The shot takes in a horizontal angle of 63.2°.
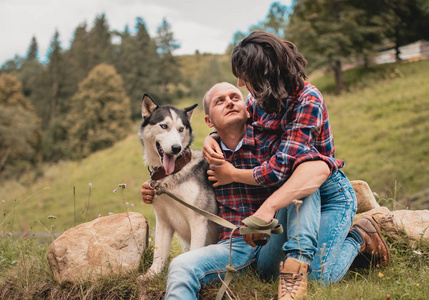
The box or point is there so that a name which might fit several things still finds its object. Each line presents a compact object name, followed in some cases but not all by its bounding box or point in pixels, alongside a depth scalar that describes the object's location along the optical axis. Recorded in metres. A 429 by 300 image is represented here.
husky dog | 3.15
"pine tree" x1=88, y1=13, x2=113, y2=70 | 46.51
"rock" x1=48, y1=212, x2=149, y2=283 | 3.21
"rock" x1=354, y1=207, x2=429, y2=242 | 3.42
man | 2.42
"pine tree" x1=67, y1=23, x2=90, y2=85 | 46.53
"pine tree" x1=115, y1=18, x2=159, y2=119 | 45.25
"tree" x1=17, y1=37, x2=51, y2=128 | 47.91
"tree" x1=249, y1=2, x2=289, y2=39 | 32.47
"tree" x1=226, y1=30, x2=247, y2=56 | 37.29
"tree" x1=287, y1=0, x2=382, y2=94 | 21.20
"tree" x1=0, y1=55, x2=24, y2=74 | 66.75
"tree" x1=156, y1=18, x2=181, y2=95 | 48.78
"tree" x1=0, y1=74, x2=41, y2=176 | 33.44
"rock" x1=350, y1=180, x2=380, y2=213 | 4.02
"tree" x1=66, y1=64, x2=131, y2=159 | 35.38
